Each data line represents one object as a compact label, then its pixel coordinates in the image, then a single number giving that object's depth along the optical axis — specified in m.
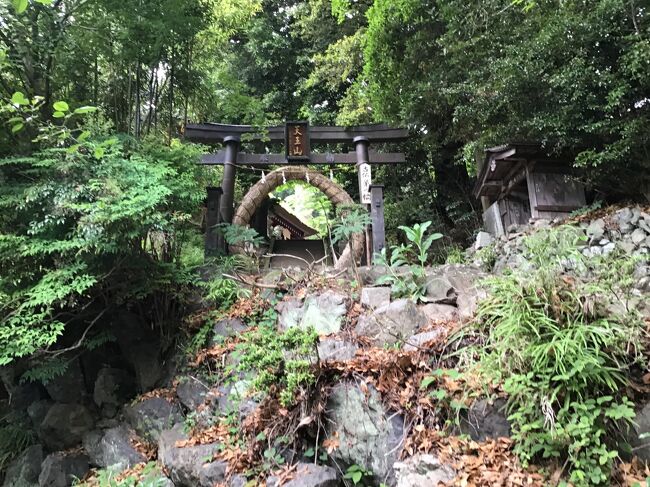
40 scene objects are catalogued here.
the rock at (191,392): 5.39
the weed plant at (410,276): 5.45
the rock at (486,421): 3.30
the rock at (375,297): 5.45
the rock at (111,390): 6.21
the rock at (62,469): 5.39
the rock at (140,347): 6.23
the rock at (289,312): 5.73
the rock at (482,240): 8.88
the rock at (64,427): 5.94
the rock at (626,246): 6.02
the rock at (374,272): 6.12
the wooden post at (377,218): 8.78
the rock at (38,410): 6.26
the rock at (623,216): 6.44
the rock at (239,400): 4.54
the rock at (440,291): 5.27
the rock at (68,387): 6.31
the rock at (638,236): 6.10
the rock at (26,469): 5.59
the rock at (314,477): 3.46
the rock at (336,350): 4.39
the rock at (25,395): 6.61
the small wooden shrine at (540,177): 8.17
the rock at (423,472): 3.07
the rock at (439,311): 4.82
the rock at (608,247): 6.03
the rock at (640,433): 2.92
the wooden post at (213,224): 7.96
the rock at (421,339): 4.07
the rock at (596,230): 6.52
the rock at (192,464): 4.00
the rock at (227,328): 5.92
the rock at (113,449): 5.28
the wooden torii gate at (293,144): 9.65
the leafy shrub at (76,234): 4.97
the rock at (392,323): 4.63
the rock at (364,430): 3.51
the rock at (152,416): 5.44
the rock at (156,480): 4.32
